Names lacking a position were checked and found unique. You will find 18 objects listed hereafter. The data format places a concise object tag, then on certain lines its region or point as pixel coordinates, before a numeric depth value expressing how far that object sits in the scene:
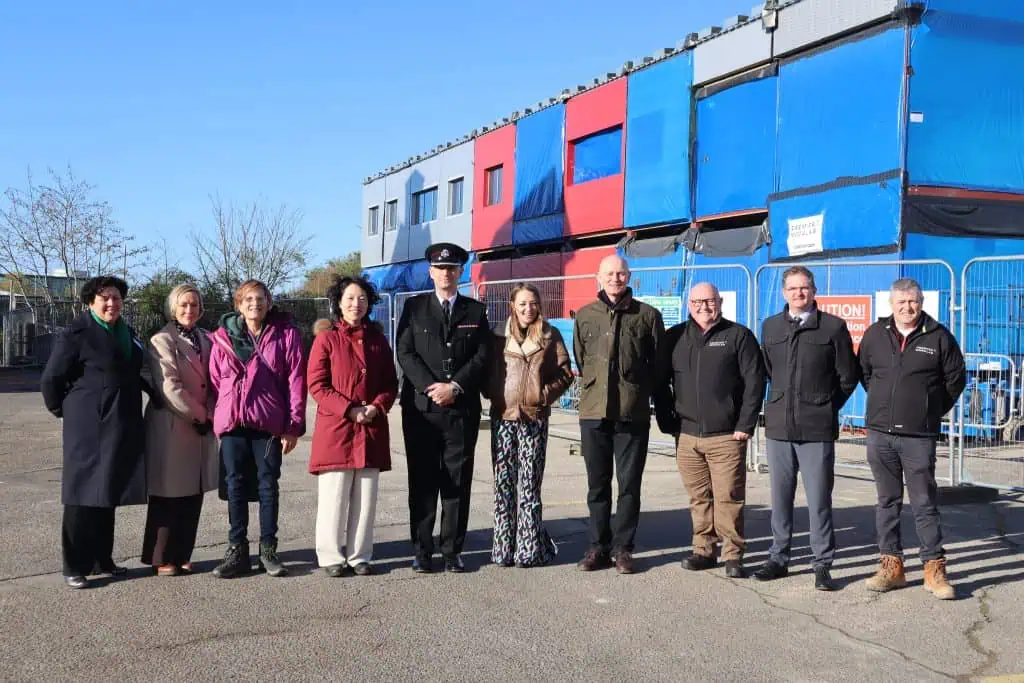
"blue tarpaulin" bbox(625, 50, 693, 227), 20.12
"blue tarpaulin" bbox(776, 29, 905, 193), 15.24
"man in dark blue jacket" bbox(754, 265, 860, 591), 6.03
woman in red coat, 6.12
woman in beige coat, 6.04
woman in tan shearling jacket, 6.41
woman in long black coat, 5.79
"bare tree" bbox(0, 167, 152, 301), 31.59
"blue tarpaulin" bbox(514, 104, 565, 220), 25.42
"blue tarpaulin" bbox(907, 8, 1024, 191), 14.99
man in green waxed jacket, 6.34
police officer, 6.31
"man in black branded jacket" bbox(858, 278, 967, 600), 5.88
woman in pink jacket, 6.03
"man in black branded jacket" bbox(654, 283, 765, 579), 6.24
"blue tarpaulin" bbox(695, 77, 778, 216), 17.89
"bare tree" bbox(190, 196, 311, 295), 35.75
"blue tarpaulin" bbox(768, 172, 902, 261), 15.20
